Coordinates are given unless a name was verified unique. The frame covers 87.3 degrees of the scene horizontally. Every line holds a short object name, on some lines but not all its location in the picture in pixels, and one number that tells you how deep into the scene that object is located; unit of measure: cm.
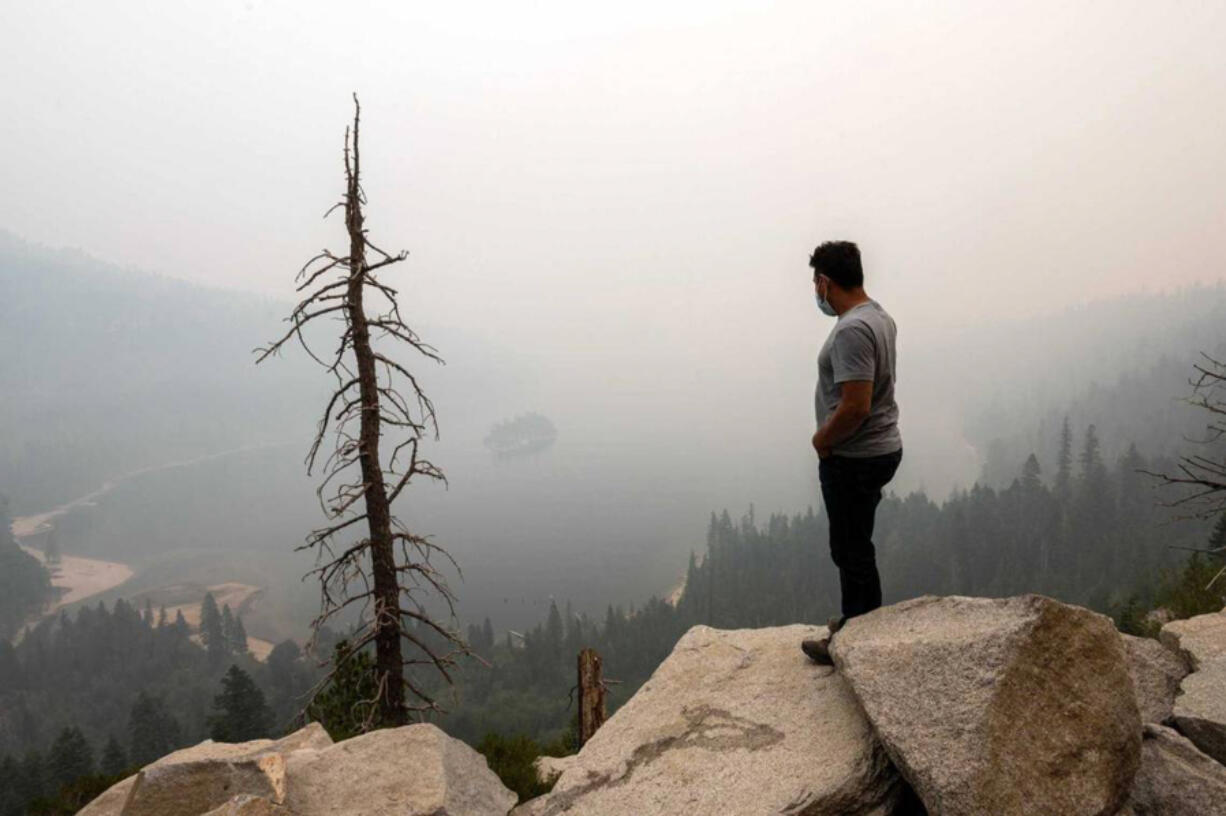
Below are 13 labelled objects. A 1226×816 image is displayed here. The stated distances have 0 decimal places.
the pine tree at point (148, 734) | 7544
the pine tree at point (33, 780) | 5681
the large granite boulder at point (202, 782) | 650
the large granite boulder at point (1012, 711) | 448
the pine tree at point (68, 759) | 5056
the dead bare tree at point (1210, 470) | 1095
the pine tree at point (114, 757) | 6078
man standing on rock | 549
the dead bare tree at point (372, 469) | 1131
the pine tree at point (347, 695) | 1303
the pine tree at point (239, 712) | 4684
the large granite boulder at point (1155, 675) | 696
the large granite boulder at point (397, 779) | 654
